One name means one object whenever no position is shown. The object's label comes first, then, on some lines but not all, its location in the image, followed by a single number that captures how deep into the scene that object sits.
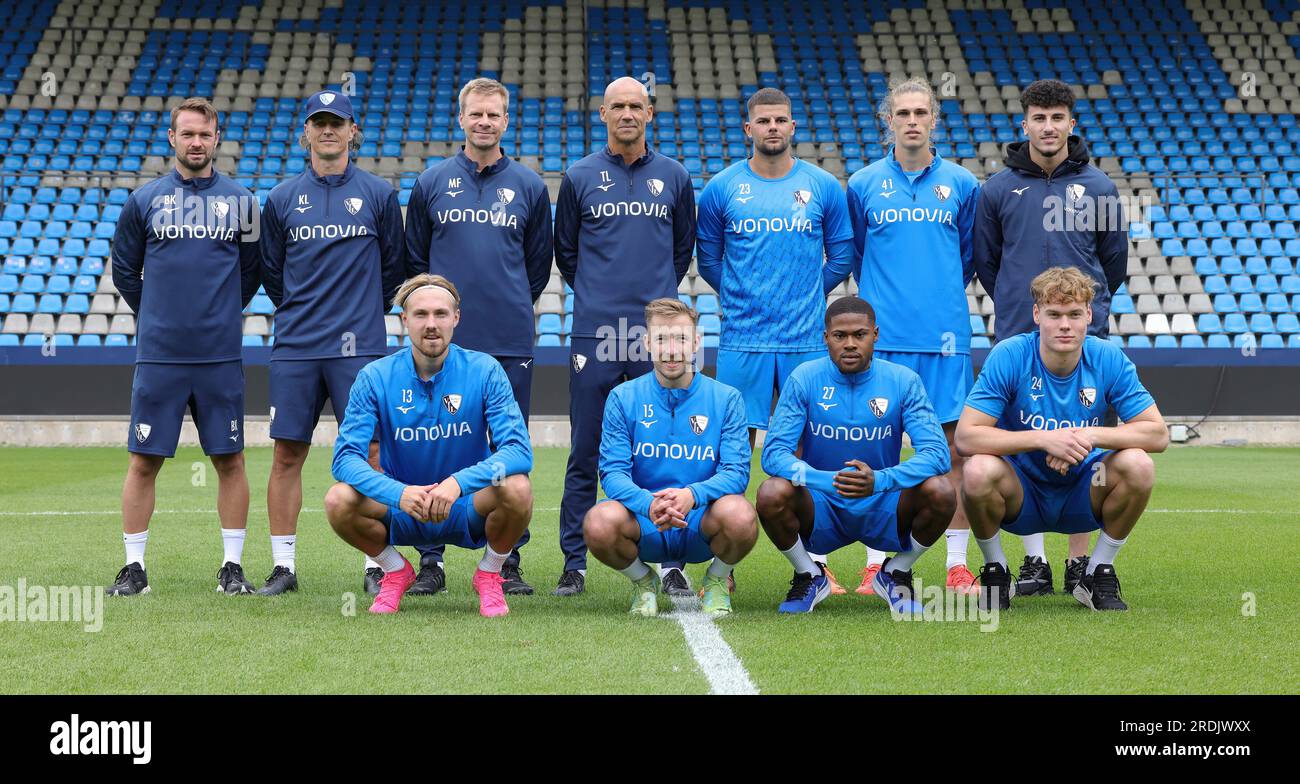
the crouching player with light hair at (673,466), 4.91
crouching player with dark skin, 5.01
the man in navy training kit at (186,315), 5.66
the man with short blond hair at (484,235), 5.73
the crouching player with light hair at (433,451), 4.95
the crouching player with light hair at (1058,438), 5.00
